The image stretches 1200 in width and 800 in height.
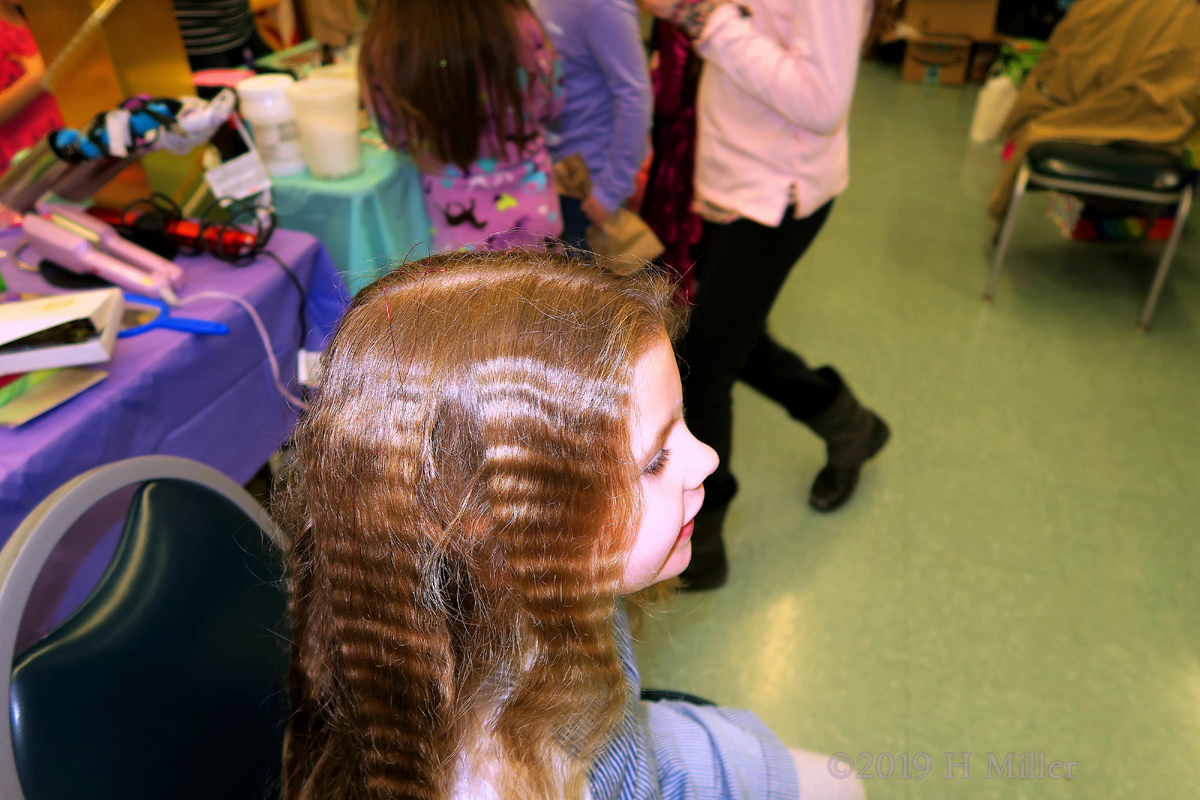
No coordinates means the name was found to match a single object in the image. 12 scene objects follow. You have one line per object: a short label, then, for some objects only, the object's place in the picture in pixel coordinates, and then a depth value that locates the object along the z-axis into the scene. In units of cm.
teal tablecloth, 165
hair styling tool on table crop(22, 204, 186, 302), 122
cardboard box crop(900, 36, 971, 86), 415
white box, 97
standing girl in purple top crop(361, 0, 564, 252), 139
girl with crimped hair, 53
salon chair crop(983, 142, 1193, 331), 218
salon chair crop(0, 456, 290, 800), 58
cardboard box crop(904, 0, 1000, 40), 409
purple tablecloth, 96
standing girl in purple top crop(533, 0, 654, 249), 150
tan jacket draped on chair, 221
